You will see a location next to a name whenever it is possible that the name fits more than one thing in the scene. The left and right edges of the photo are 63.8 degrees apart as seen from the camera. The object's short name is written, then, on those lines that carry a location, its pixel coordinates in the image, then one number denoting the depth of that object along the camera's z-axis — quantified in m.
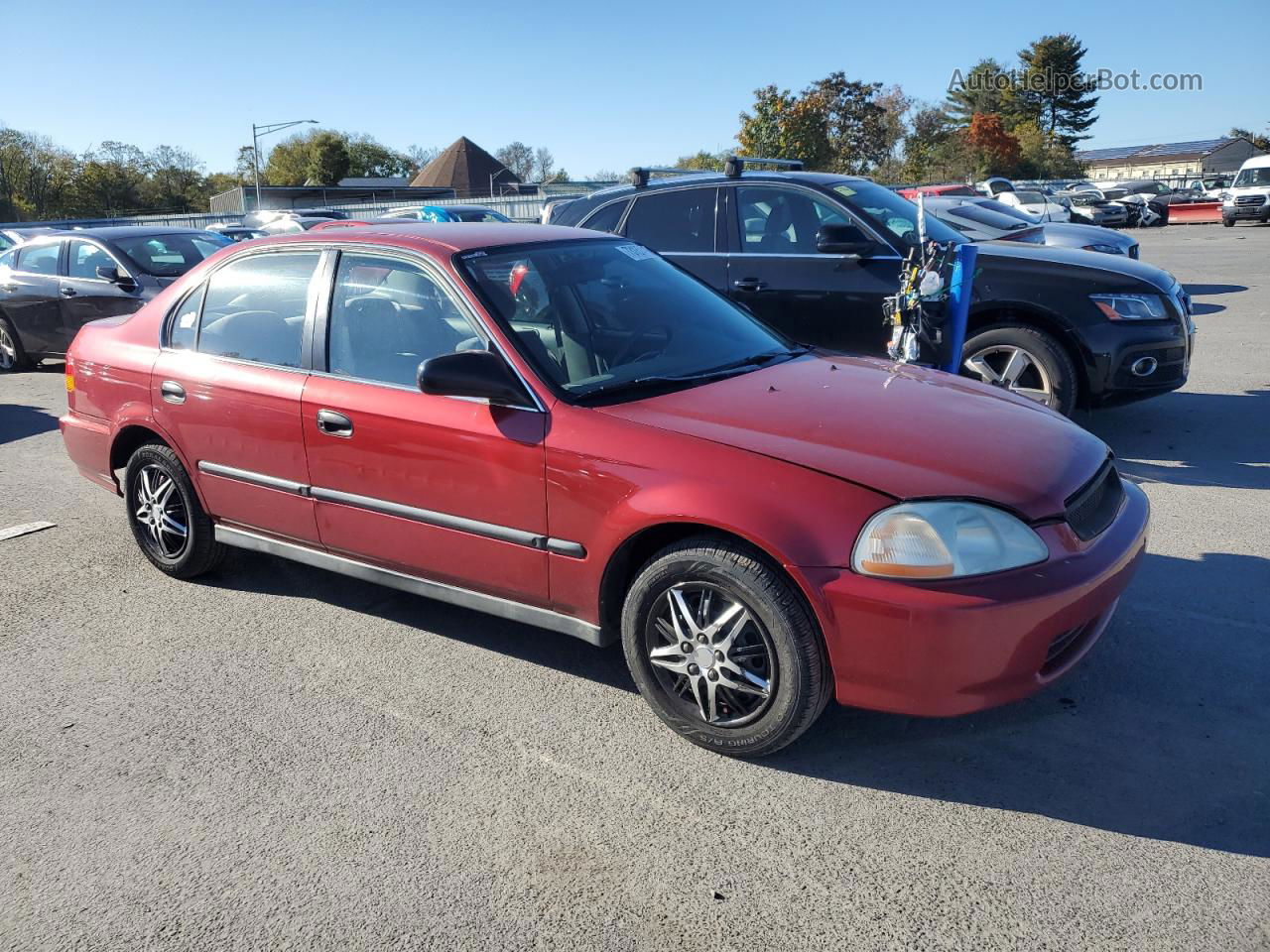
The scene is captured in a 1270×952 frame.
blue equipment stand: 5.81
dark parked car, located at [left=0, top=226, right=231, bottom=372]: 10.22
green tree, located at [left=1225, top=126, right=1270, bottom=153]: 96.12
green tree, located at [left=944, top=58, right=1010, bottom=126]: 86.06
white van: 33.19
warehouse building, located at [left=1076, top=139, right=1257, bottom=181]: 93.56
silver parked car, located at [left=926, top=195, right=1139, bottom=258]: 10.30
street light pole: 50.74
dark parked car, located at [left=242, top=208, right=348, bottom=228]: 24.93
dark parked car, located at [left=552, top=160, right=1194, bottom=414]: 6.43
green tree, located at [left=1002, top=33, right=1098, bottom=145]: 85.62
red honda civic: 2.86
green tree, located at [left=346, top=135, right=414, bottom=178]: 102.06
